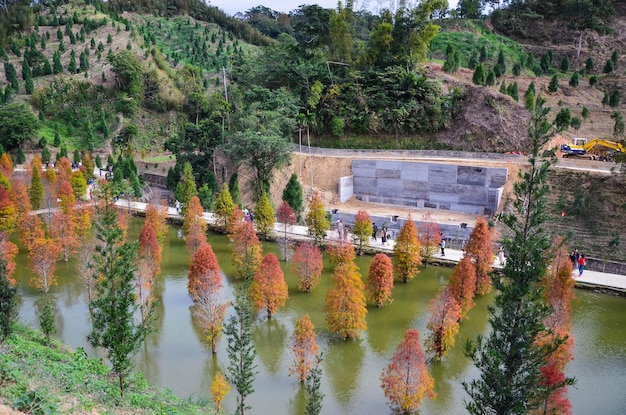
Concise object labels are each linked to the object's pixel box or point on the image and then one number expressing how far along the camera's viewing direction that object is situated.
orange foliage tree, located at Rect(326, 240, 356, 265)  26.06
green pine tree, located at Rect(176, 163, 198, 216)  36.44
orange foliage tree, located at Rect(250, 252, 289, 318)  23.20
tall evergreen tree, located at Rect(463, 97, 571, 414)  13.16
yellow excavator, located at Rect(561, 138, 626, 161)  36.78
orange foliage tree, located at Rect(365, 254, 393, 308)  24.00
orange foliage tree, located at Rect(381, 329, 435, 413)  17.06
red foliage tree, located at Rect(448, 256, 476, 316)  22.80
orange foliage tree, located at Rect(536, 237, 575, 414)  15.43
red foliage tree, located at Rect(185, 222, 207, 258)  28.95
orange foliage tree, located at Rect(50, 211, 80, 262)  28.66
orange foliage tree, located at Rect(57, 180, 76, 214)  32.72
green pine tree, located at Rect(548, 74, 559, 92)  46.97
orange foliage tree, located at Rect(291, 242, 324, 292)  26.12
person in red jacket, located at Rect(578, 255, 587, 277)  27.64
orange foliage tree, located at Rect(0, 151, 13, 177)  39.65
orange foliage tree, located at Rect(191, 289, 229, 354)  20.80
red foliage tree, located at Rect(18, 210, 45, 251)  28.61
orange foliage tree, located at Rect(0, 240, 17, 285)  24.09
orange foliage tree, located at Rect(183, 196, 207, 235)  31.83
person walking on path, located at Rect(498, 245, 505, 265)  29.09
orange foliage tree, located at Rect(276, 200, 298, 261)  31.20
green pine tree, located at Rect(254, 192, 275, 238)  33.16
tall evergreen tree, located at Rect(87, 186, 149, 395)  15.12
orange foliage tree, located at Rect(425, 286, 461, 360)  20.00
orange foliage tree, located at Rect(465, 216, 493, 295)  25.61
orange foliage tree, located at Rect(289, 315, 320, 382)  18.80
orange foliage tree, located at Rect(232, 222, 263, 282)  27.20
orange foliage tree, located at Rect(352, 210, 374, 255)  30.66
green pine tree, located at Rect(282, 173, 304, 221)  36.97
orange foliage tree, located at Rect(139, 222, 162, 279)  25.75
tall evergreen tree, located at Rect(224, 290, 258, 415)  15.49
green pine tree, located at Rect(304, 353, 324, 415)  14.15
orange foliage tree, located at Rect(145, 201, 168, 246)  31.42
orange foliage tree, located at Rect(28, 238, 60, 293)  25.34
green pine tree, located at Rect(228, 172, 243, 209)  37.31
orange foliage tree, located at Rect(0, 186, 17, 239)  30.86
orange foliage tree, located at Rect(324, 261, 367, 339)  21.42
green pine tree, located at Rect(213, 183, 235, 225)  34.00
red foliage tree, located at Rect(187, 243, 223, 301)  21.76
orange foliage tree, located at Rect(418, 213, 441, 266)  29.08
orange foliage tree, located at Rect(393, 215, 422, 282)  27.36
